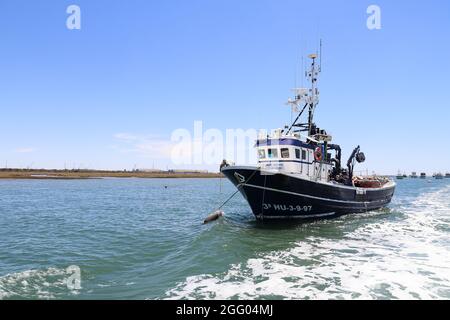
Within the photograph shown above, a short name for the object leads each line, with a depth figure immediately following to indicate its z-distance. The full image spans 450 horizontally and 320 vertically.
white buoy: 23.98
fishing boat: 21.50
